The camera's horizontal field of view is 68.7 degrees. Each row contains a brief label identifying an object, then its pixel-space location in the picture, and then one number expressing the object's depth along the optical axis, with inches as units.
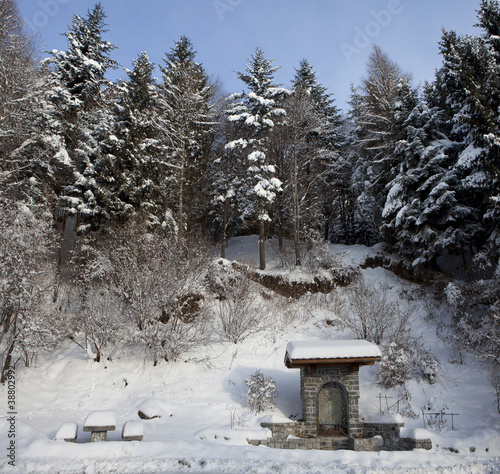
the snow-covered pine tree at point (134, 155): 674.2
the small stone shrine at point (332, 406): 402.0
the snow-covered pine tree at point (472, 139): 576.7
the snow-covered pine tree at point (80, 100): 698.8
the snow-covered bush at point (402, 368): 498.0
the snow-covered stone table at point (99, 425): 341.1
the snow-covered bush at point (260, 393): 445.4
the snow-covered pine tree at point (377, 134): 816.3
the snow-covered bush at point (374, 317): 582.9
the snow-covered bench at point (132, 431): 340.2
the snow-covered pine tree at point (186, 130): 817.2
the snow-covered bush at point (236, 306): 596.1
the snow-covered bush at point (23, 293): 459.8
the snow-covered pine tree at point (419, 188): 668.1
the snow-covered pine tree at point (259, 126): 818.2
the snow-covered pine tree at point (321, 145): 943.7
